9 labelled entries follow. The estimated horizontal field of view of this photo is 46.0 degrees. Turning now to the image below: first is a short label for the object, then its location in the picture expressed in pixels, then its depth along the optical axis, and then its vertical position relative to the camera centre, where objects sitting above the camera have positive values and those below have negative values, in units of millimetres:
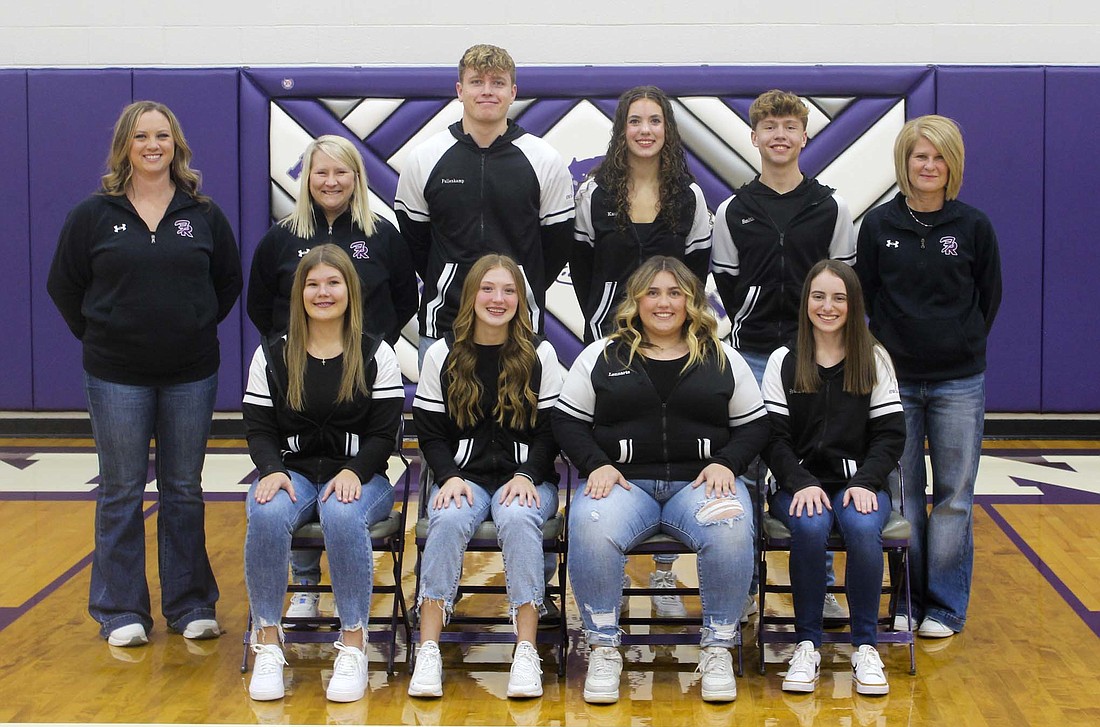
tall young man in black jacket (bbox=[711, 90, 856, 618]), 3703 +295
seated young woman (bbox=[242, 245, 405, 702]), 3326 -277
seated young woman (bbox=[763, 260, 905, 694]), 3346 -289
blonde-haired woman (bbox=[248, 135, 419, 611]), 3734 +275
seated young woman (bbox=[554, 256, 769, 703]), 3273 -300
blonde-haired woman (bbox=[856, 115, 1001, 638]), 3611 +39
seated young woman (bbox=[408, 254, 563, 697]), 3342 -227
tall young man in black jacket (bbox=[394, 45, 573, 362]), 3760 +415
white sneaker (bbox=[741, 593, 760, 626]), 3822 -813
